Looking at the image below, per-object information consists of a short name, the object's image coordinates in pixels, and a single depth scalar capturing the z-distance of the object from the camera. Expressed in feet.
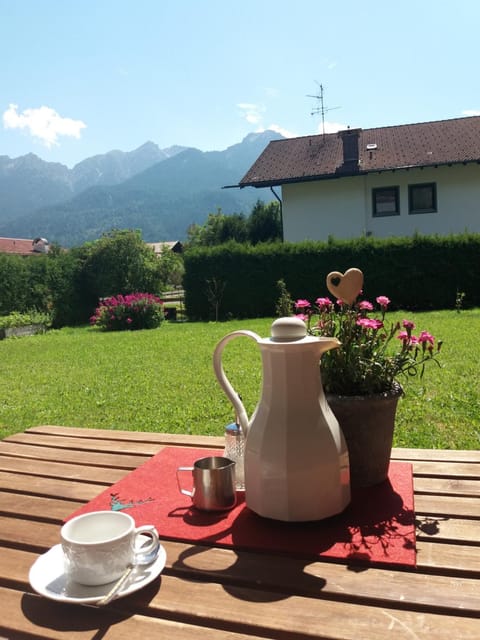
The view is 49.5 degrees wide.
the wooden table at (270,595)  2.62
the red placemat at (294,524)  3.35
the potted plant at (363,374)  4.10
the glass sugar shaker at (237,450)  4.28
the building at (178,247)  160.66
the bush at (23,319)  44.08
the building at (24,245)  156.46
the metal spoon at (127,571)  2.74
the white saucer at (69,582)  2.85
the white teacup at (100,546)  2.89
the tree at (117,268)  59.67
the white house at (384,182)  52.47
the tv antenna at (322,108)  60.90
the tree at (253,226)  88.17
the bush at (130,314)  40.83
